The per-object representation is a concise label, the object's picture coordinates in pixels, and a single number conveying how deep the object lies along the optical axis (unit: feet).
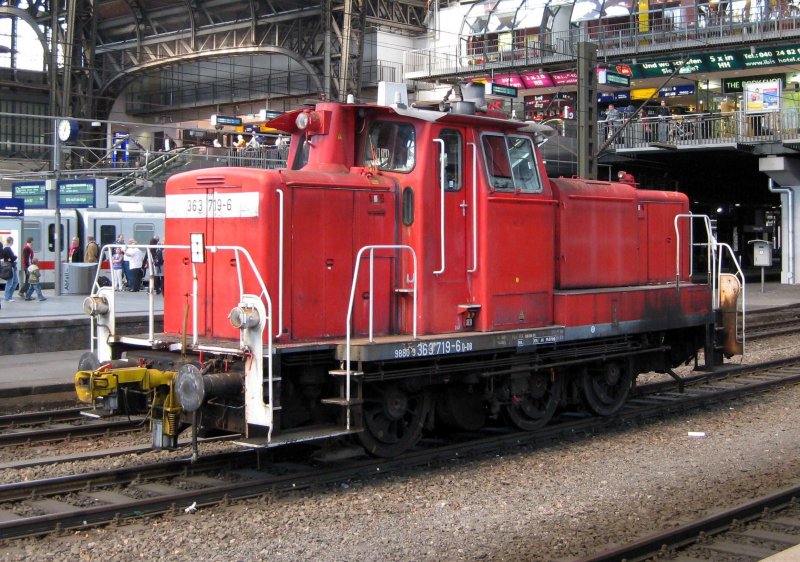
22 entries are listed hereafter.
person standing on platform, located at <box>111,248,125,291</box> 77.07
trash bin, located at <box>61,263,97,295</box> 76.18
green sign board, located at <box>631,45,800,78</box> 107.24
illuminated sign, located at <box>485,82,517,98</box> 87.66
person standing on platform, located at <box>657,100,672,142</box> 109.29
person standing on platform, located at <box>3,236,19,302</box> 69.72
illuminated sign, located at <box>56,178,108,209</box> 70.13
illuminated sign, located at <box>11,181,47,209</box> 77.87
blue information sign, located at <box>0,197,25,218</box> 70.44
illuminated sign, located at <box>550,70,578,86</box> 115.85
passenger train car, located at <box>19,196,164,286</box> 100.37
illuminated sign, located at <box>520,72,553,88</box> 118.62
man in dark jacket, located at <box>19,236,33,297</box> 79.46
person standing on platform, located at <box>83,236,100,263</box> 83.15
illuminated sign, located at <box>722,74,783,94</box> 121.19
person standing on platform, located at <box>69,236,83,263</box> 87.81
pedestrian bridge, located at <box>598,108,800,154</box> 103.91
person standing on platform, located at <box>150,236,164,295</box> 85.97
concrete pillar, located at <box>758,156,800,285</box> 107.76
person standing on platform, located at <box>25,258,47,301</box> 70.18
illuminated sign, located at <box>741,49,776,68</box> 108.37
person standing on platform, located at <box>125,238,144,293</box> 87.06
